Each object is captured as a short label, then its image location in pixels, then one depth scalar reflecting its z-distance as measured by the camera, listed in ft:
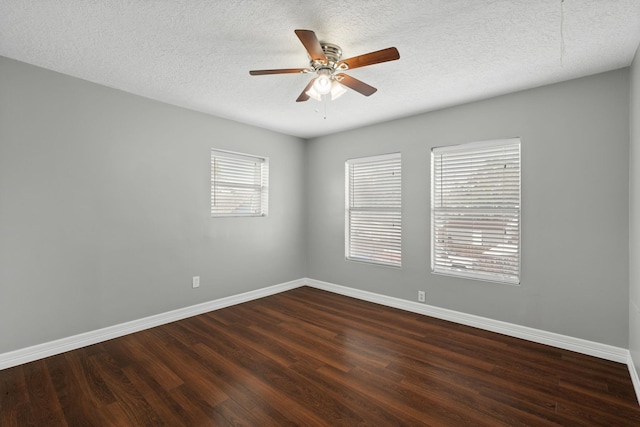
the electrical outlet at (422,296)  12.16
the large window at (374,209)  13.38
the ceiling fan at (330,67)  6.16
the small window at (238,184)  13.01
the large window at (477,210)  10.19
